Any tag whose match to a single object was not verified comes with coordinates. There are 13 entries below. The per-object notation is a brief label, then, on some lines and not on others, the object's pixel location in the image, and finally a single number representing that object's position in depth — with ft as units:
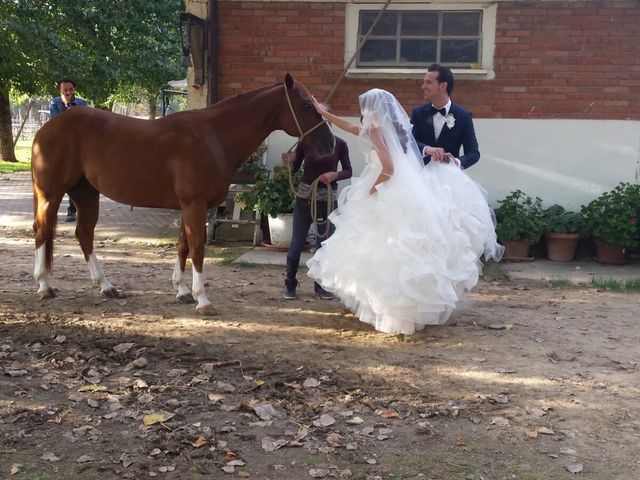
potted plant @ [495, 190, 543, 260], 26.84
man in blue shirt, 30.19
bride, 15.97
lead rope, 19.69
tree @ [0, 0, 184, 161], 43.57
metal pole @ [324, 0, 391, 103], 28.07
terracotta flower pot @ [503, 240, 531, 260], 27.35
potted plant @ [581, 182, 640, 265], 25.93
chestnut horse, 18.21
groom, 17.43
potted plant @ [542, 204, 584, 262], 27.14
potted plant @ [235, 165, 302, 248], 27.81
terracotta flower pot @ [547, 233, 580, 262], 27.17
